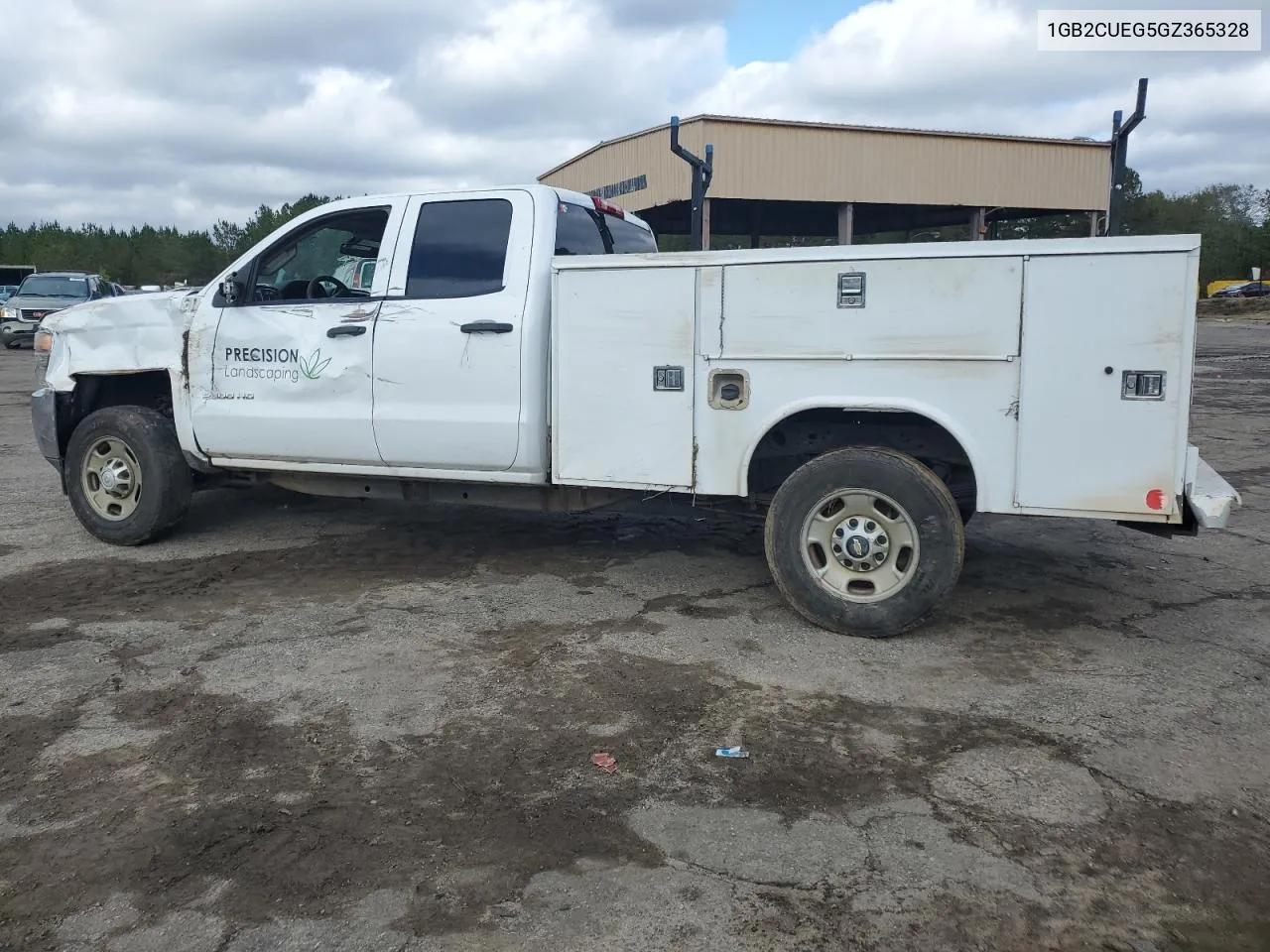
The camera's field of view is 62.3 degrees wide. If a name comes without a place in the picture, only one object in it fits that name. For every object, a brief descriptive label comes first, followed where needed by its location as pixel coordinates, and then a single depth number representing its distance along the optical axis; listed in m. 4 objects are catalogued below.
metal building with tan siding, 22.44
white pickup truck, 4.51
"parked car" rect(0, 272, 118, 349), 25.19
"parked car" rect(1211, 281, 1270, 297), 53.91
